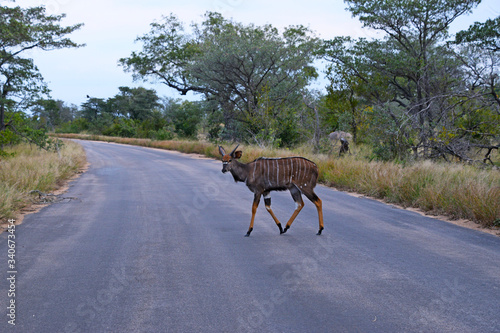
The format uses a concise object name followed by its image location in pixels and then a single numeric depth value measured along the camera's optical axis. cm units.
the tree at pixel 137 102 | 7569
